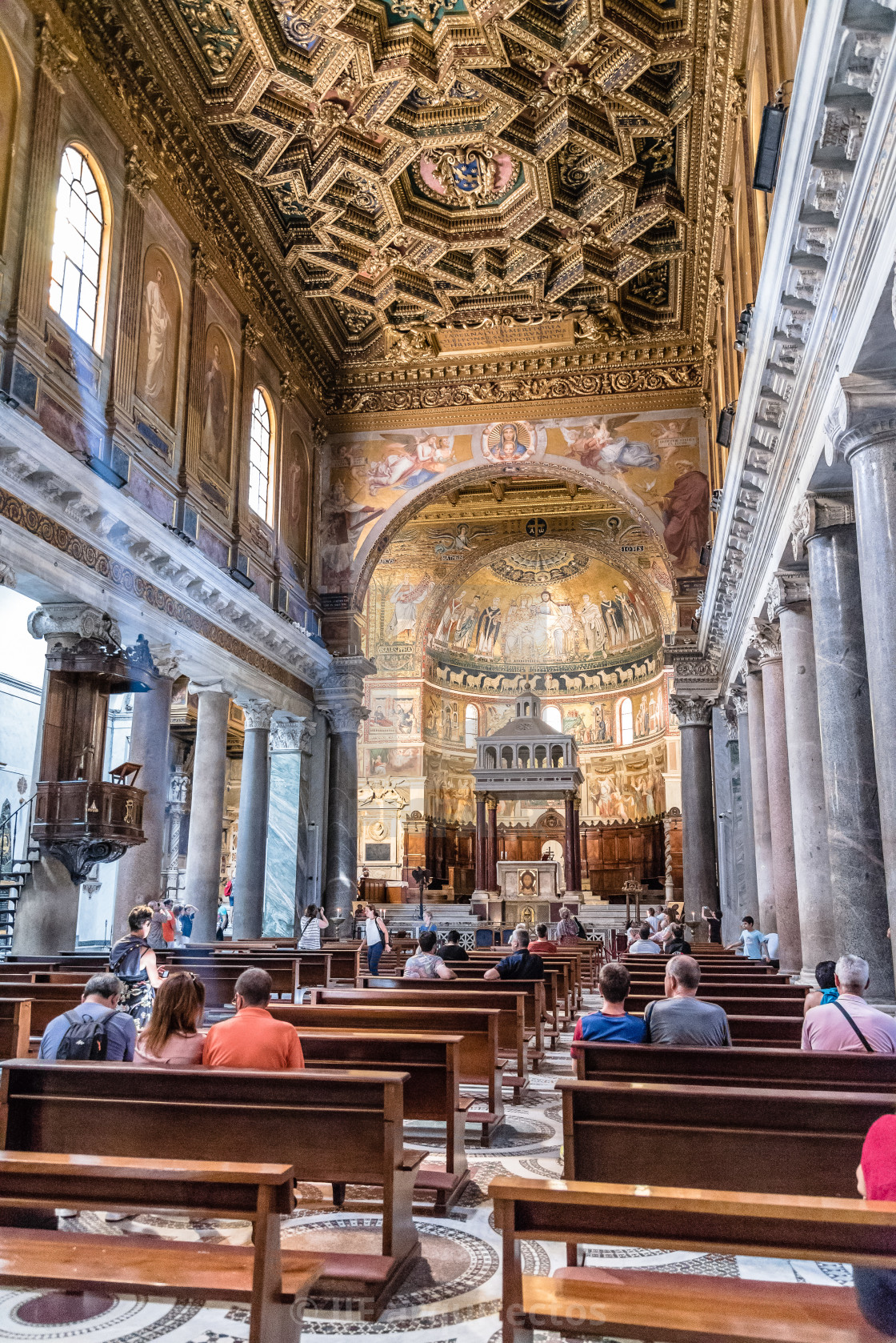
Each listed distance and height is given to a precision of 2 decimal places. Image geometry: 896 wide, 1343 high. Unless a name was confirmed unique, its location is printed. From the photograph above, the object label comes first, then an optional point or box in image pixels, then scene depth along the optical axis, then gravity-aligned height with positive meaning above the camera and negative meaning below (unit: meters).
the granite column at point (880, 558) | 7.30 +2.43
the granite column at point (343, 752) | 22.02 +2.92
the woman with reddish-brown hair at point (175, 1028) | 4.70 -0.68
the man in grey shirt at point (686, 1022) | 5.27 -0.71
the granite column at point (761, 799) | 14.77 +1.28
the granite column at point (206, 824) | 16.84 +1.01
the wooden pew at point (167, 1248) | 2.80 -1.09
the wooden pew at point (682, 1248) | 2.49 -0.98
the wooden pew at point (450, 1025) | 6.45 -0.91
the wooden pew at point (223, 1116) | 3.94 -0.91
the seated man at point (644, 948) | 12.96 -0.80
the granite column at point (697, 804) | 20.72 +1.72
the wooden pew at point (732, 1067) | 4.79 -0.87
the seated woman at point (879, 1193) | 2.58 -0.80
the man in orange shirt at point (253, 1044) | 4.56 -0.72
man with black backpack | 4.72 -0.69
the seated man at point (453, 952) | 11.16 -0.74
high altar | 26.86 +2.49
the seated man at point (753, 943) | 14.23 -0.80
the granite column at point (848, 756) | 8.31 +1.16
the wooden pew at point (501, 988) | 8.72 -0.90
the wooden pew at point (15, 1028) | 6.01 -0.88
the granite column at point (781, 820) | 12.33 +0.85
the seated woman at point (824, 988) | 6.17 -0.65
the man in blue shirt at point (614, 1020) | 5.24 -0.69
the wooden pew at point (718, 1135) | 3.80 -0.95
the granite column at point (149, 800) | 13.78 +1.18
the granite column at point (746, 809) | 17.14 +1.33
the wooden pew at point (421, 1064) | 5.12 -0.93
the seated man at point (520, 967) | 9.53 -0.76
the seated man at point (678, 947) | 10.38 -0.65
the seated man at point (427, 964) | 9.54 -0.76
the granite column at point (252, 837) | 19.17 +0.88
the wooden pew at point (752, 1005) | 7.47 -0.88
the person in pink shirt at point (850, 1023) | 5.13 -0.69
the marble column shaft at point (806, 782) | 10.32 +1.13
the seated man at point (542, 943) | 12.76 -0.73
